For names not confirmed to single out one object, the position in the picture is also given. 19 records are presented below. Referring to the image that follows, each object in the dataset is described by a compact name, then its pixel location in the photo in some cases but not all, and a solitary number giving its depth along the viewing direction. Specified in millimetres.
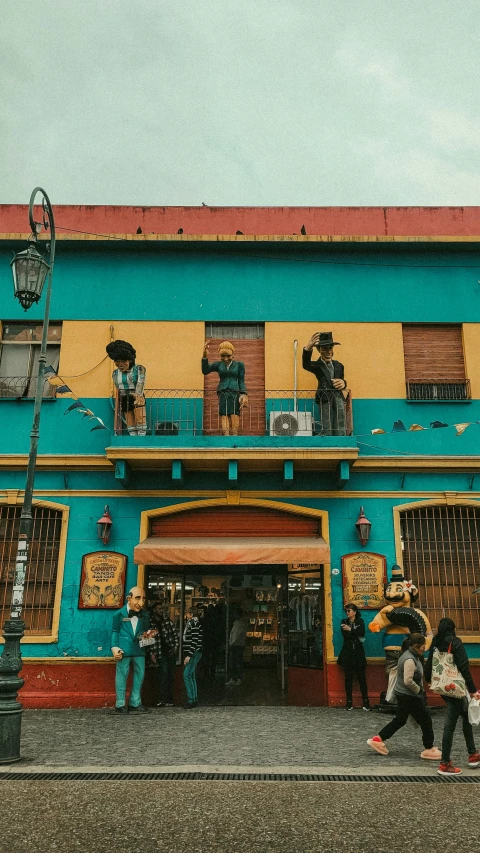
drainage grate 6246
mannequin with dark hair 11336
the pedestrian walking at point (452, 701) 6555
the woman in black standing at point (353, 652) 10102
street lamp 7000
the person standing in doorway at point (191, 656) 10383
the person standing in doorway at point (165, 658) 10695
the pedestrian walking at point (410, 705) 7023
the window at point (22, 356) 12062
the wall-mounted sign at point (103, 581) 10898
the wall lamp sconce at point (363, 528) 10969
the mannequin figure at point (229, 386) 11211
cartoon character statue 9914
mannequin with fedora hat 11289
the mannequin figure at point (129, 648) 9891
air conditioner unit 11414
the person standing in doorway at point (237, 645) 13484
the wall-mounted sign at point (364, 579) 10836
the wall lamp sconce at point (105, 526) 10977
